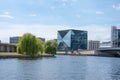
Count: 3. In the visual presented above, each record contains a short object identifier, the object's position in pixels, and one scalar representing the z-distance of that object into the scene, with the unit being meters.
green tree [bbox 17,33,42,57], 64.92
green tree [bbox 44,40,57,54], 87.58
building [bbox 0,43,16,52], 95.89
